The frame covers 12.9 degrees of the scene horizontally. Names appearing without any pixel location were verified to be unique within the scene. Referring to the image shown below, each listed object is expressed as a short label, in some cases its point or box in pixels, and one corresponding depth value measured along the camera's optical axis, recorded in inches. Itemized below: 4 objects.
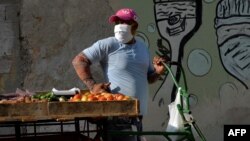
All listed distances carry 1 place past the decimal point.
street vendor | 358.5
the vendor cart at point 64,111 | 285.6
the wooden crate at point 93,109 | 286.9
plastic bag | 348.4
